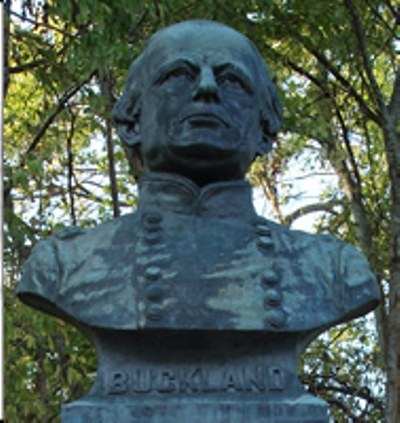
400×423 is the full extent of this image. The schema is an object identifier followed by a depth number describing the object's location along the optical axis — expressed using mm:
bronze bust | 3490
